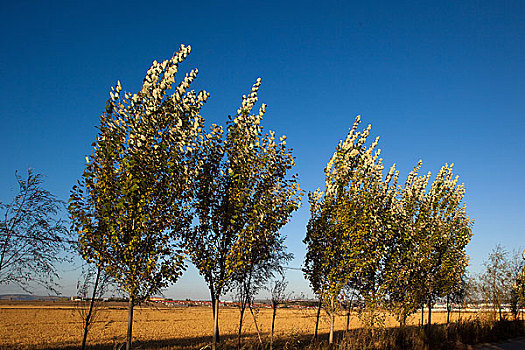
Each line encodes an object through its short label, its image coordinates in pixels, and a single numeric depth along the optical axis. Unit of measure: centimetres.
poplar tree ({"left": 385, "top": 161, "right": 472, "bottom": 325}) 1698
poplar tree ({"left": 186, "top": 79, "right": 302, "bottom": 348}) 859
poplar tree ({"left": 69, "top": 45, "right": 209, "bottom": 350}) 738
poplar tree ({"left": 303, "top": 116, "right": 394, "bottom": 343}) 1296
